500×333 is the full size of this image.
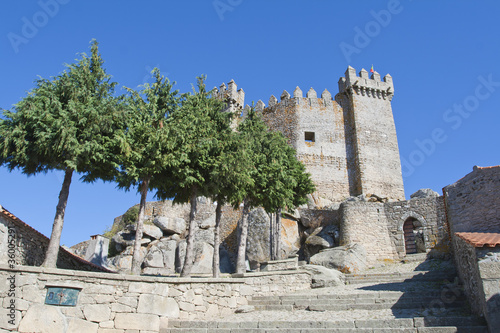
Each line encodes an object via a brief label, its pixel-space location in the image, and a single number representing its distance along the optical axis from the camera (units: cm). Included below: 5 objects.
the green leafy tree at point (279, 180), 1597
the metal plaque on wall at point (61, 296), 802
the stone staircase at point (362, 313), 729
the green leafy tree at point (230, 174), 1252
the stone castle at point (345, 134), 3089
